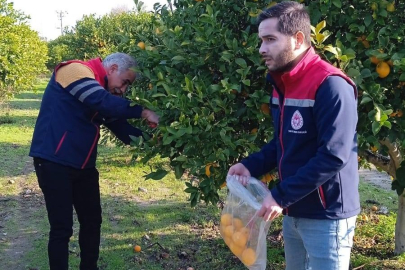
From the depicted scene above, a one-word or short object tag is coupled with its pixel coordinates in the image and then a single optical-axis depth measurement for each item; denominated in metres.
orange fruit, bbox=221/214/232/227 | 2.63
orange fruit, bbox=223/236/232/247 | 2.62
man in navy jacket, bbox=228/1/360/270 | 2.08
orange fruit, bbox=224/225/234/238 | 2.62
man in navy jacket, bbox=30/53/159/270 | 3.37
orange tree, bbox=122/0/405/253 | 2.75
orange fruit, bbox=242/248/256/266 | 2.55
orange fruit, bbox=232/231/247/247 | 2.55
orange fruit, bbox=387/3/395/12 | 2.84
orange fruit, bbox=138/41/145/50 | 3.41
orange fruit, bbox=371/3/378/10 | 2.83
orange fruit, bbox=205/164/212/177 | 2.85
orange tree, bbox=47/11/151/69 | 10.62
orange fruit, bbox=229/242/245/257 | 2.58
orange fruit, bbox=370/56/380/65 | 2.82
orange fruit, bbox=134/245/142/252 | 4.73
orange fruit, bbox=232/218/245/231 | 2.57
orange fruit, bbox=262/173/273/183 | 3.26
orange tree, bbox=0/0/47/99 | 12.16
